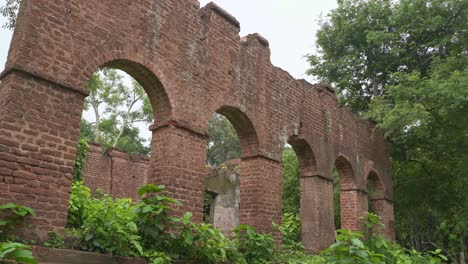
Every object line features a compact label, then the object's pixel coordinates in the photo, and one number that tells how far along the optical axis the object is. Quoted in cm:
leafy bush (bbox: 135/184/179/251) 630
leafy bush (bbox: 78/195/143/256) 571
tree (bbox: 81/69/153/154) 3269
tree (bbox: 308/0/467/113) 1463
